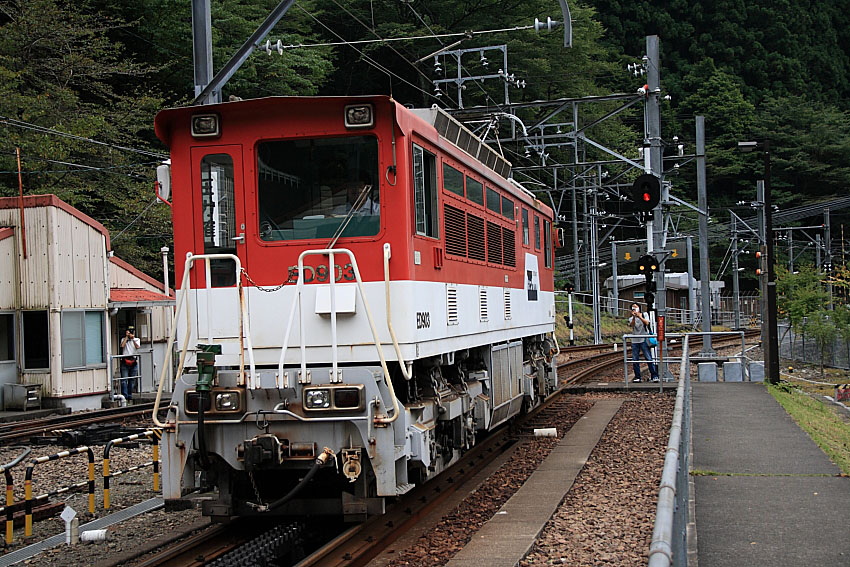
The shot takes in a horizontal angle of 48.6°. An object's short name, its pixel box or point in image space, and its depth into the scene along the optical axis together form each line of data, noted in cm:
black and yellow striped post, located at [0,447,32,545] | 879
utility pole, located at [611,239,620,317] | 4222
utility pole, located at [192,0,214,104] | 1327
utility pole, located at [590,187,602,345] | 3861
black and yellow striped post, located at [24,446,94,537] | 898
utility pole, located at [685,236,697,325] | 4144
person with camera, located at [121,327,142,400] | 2220
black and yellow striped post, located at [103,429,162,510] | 1001
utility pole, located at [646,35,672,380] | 2136
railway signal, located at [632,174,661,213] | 1883
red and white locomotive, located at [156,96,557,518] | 795
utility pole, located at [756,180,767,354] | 2309
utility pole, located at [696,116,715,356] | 2492
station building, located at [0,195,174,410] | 1984
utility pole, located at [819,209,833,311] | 4647
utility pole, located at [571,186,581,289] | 4159
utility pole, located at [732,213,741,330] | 5034
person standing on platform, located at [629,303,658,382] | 2203
